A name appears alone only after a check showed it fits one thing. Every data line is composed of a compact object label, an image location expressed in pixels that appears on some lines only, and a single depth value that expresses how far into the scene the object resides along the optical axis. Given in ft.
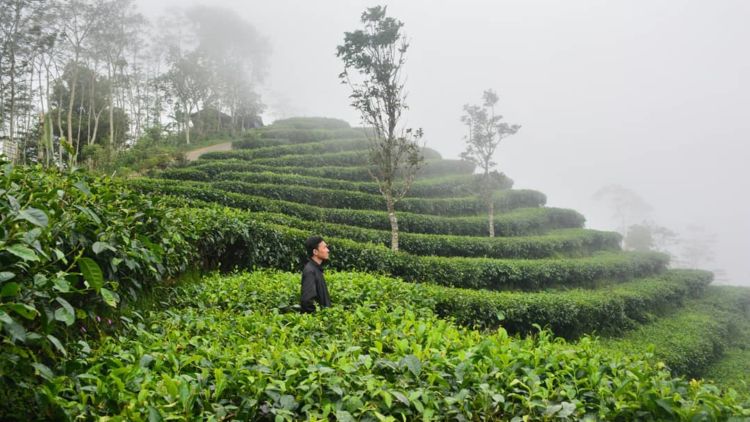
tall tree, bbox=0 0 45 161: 78.07
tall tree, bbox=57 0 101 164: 89.45
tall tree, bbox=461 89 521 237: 68.69
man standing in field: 16.33
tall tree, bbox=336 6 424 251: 48.19
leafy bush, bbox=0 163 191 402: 6.58
